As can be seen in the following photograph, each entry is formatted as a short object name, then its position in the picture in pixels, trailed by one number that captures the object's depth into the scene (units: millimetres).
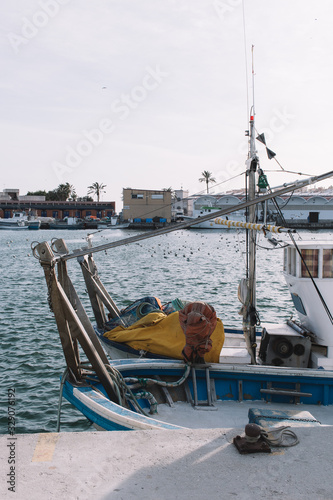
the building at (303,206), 119562
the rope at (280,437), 5375
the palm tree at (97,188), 173625
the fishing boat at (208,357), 8617
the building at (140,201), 126750
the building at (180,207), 144412
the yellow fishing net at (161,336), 10688
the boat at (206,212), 114838
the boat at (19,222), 122875
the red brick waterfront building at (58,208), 138625
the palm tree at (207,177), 169625
